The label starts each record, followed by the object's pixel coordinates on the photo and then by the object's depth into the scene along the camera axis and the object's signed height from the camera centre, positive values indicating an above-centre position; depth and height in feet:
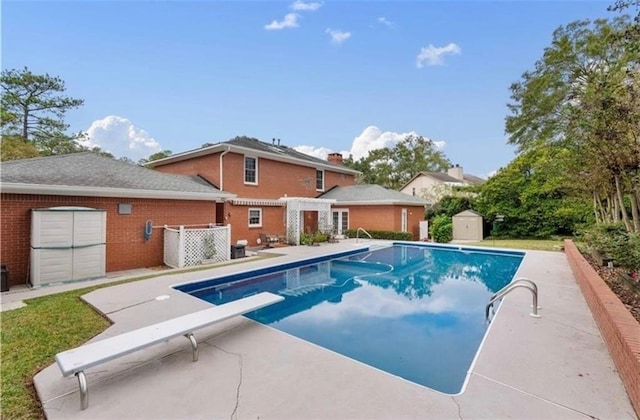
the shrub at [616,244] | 25.22 -2.87
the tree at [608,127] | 22.79 +7.64
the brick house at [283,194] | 62.08 +5.99
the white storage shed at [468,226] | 80.74 -2.47
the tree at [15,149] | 77.71 +19.01
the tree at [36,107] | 84.64 +33.79
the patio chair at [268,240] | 64.80 -4.85
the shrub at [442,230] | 74.69 -3.27
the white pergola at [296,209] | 66.13 +2.10
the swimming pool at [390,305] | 19.43 -8.95
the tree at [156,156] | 157.71 +33.51
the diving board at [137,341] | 11.85 -5.94
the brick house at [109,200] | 31.14 +2.38
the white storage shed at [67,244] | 30.48 -2.79
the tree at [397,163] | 158.10 +29.17
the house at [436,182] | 103.19 +16.18
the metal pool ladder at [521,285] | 21.98 -5.87
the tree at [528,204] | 75.72 +3.53
